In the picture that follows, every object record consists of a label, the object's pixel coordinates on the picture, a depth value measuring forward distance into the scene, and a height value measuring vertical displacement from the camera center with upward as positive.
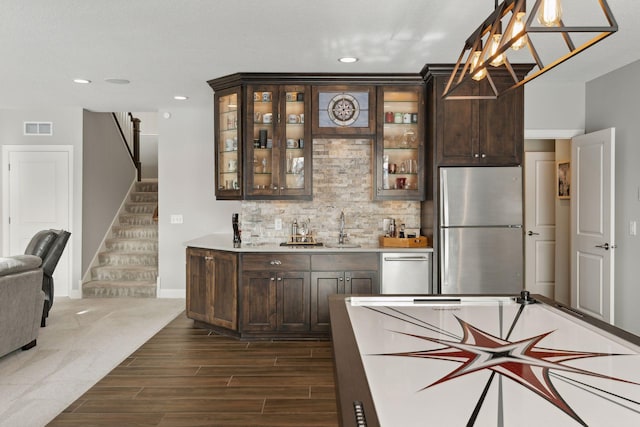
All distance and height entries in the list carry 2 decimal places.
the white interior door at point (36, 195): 7.17 +0.27
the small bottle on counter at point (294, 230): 5.55 -0.17
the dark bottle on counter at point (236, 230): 5.71 -0.17
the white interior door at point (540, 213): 6.70 +0.03
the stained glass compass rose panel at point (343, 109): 5.27 +1.08
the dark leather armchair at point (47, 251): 5.39 -0.38
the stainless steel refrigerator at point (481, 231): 4.92 -0.15
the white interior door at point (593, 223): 4.90 -0.08
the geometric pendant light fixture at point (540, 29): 1.64 +0.72
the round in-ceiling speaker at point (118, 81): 5.44 +1.41
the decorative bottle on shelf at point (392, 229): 5.45 -0.15
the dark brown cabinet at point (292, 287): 5.02 -0.69
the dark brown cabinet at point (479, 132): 4.99 +0.80
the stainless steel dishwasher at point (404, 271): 5.02 -0.54
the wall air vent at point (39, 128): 7.15 +1.19
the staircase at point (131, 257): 7.20 -0.64
